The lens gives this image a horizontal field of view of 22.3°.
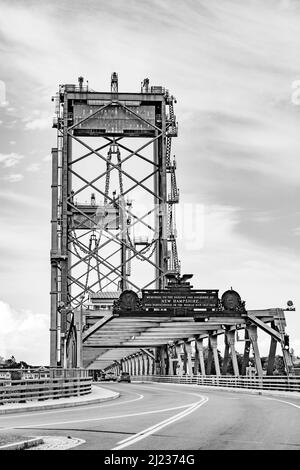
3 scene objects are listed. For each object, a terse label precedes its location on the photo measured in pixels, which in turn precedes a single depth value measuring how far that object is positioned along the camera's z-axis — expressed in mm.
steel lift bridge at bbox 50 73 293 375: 93125
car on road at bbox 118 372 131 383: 99625
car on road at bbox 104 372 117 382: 115875
